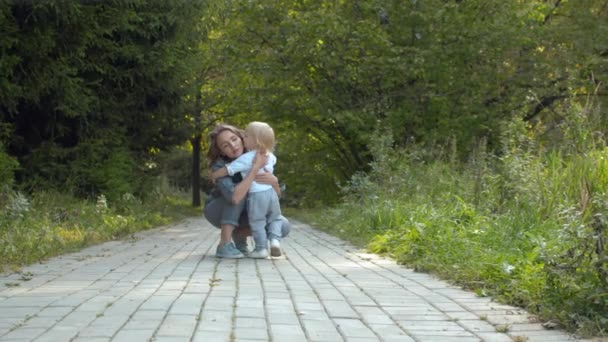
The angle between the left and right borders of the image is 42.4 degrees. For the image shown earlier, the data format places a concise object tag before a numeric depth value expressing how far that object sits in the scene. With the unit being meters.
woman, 8.23
